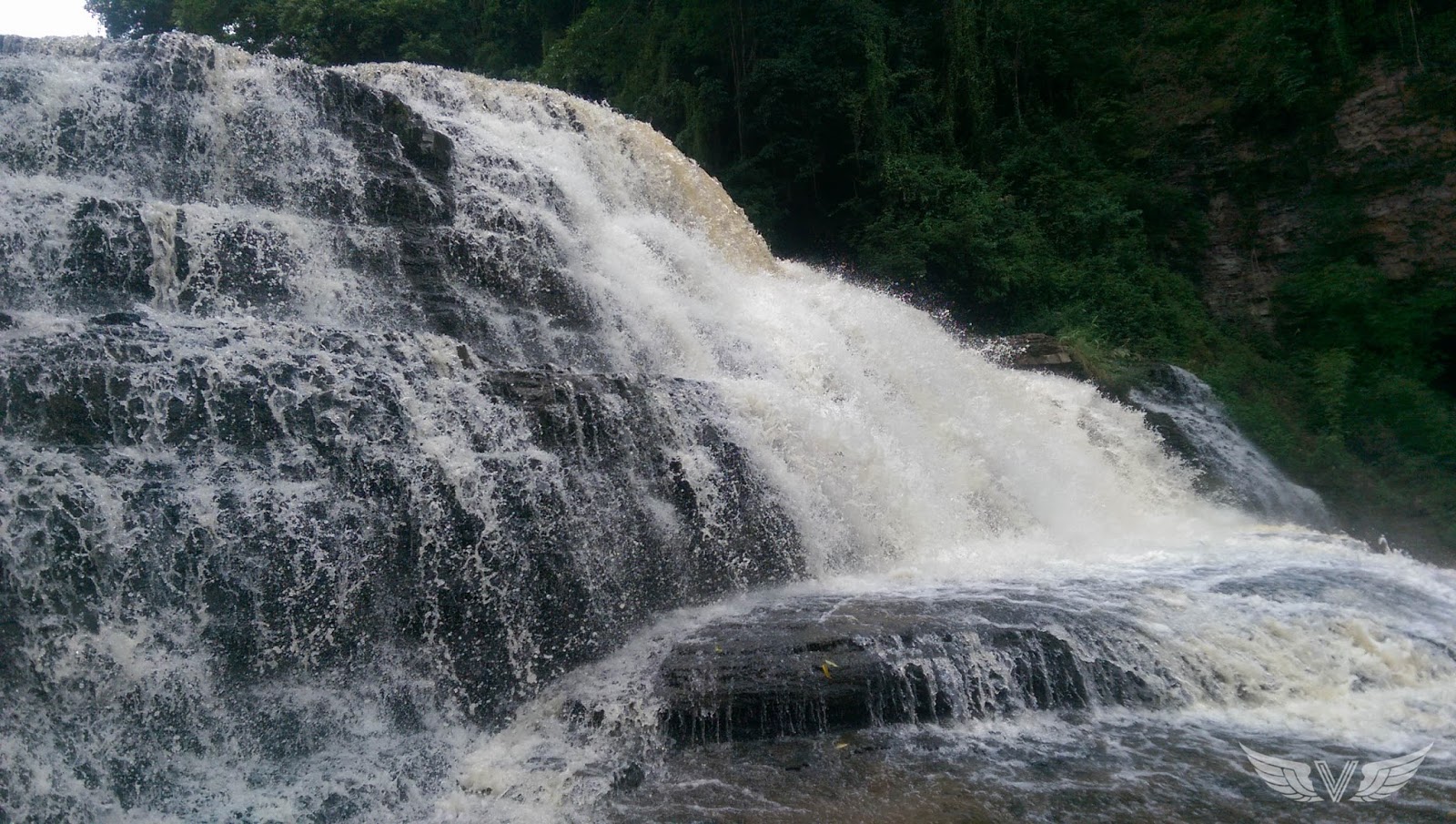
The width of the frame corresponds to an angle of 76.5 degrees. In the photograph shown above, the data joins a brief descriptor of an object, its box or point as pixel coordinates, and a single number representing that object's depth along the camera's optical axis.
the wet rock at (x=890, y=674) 4.71
